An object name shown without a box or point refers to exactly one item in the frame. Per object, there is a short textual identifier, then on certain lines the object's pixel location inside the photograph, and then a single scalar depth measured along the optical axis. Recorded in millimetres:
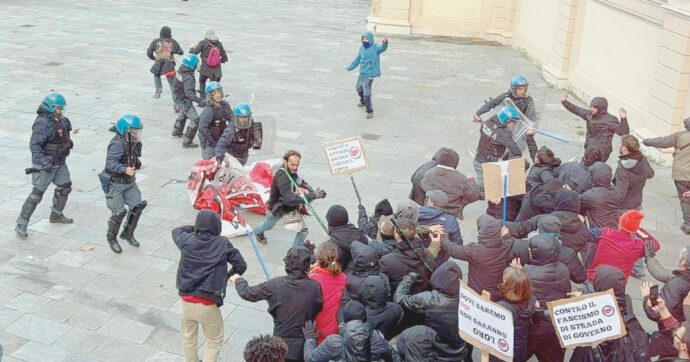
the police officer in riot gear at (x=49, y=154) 8062
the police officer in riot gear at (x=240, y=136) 8969
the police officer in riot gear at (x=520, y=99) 10125
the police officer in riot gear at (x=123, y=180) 7816
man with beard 7742
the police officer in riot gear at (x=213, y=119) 9516
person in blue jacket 13289
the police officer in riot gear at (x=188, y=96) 11617
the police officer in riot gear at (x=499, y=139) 9178
